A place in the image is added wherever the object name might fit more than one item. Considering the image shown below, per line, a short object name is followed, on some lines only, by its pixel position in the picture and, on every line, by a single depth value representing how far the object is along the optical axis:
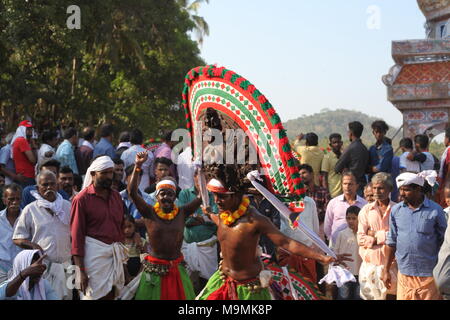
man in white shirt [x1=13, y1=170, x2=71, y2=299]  6.70
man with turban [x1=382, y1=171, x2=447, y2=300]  6.33
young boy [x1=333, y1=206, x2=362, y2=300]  7.77
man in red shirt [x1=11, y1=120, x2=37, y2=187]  10.08
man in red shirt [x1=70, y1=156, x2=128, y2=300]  6.45
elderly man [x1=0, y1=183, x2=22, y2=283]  6.89
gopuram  13.89
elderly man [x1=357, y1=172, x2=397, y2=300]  7.15
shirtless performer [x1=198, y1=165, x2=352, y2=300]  5.30
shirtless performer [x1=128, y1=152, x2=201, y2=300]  6.62
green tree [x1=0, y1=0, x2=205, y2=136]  16.25
